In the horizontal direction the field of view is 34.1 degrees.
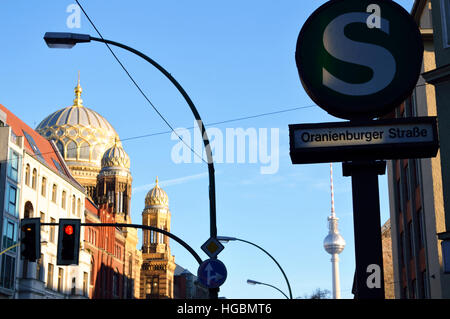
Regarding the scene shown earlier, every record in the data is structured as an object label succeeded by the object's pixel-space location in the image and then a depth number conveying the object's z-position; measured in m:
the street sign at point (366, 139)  11.29
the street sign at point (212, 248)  17.30
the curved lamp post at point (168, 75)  17.09
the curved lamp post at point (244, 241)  32.37
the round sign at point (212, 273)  16.84
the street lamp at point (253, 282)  42.61
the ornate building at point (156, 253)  125.00
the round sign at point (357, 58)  11.64
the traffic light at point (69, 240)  20.36
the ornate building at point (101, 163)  94.12
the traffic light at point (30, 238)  20.98
